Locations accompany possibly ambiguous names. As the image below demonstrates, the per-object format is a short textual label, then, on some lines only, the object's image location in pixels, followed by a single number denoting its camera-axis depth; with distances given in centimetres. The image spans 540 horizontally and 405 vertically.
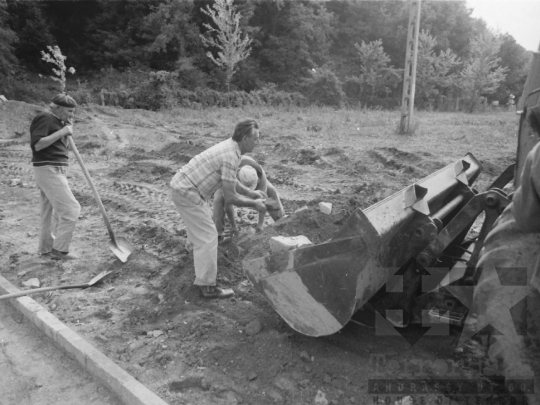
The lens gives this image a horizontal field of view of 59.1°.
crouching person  549
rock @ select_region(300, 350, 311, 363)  332
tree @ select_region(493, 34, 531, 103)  4150
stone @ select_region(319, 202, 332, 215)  537
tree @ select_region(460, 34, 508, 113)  3516
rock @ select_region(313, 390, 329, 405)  296
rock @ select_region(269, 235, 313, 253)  333
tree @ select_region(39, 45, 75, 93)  2289
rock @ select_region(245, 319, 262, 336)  369
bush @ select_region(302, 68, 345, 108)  3369
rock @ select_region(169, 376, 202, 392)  322
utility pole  1383
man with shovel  518
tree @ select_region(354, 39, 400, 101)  3794
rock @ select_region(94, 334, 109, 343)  382
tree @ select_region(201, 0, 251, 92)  3133
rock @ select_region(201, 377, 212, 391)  319
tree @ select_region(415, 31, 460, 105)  3669
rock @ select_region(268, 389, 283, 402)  303
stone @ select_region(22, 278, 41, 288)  486
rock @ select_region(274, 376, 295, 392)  311
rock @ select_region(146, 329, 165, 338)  388
